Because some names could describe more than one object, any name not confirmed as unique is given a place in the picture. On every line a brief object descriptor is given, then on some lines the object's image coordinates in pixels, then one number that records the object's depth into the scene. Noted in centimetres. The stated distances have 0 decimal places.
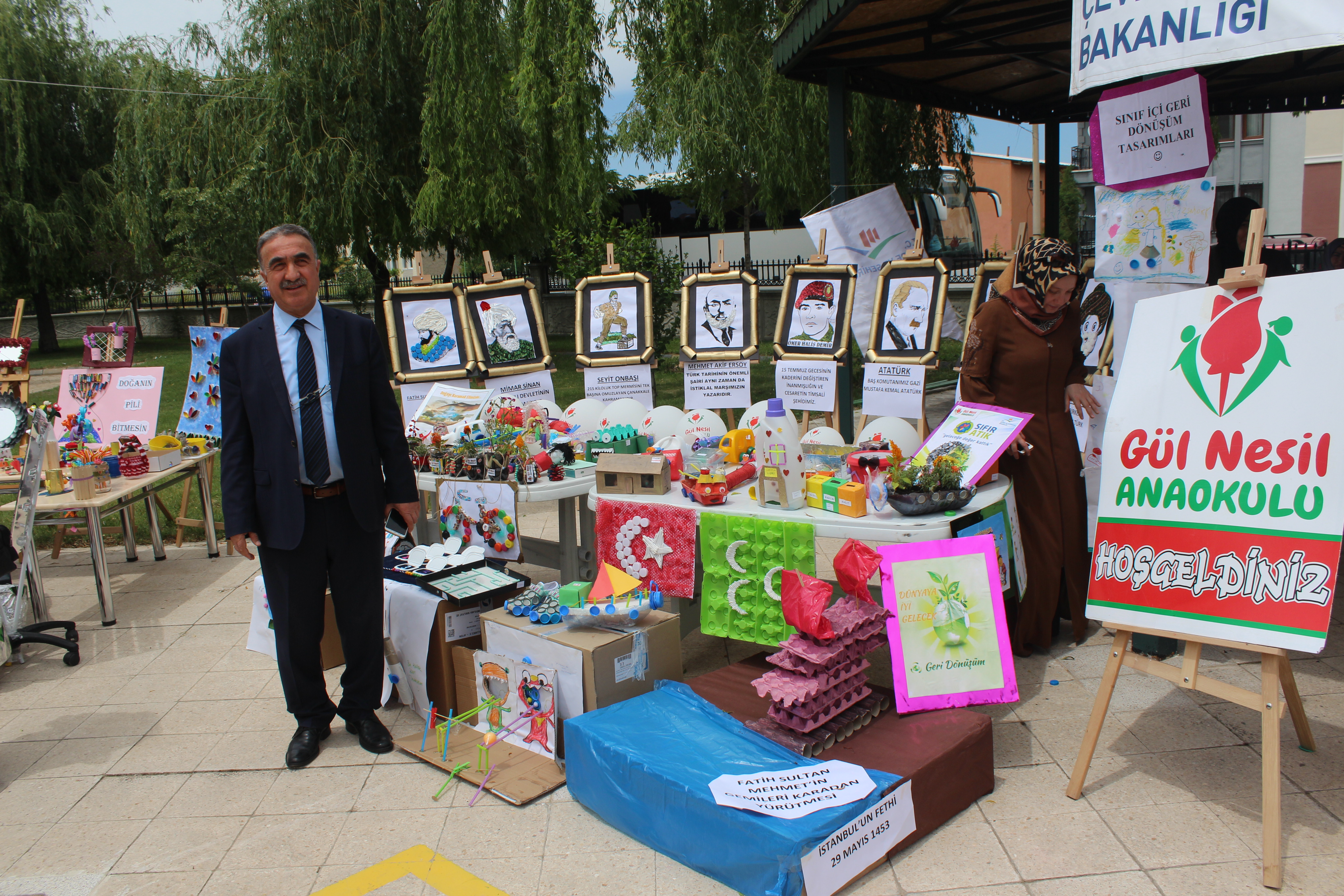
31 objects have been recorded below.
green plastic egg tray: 325
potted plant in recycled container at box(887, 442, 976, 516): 315
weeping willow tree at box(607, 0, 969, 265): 950
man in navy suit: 309
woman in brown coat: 376
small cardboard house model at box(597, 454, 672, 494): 372
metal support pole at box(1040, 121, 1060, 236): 837
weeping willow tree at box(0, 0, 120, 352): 1931
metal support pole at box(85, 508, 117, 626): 492
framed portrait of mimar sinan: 560
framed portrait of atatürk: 556
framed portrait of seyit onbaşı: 557
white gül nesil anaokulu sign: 243
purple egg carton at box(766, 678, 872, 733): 278
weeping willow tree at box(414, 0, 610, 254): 1103
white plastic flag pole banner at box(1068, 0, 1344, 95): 314
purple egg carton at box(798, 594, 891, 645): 287
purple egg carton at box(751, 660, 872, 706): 276
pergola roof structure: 545
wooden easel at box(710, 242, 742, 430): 559
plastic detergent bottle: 338
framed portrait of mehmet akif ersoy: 555
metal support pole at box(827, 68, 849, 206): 641
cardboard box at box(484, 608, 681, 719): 310
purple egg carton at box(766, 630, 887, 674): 283
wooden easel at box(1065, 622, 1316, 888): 235
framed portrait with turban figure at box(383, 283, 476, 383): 561
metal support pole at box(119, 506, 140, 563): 618
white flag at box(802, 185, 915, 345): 668
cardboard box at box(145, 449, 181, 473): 568
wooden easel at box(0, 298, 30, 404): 513
